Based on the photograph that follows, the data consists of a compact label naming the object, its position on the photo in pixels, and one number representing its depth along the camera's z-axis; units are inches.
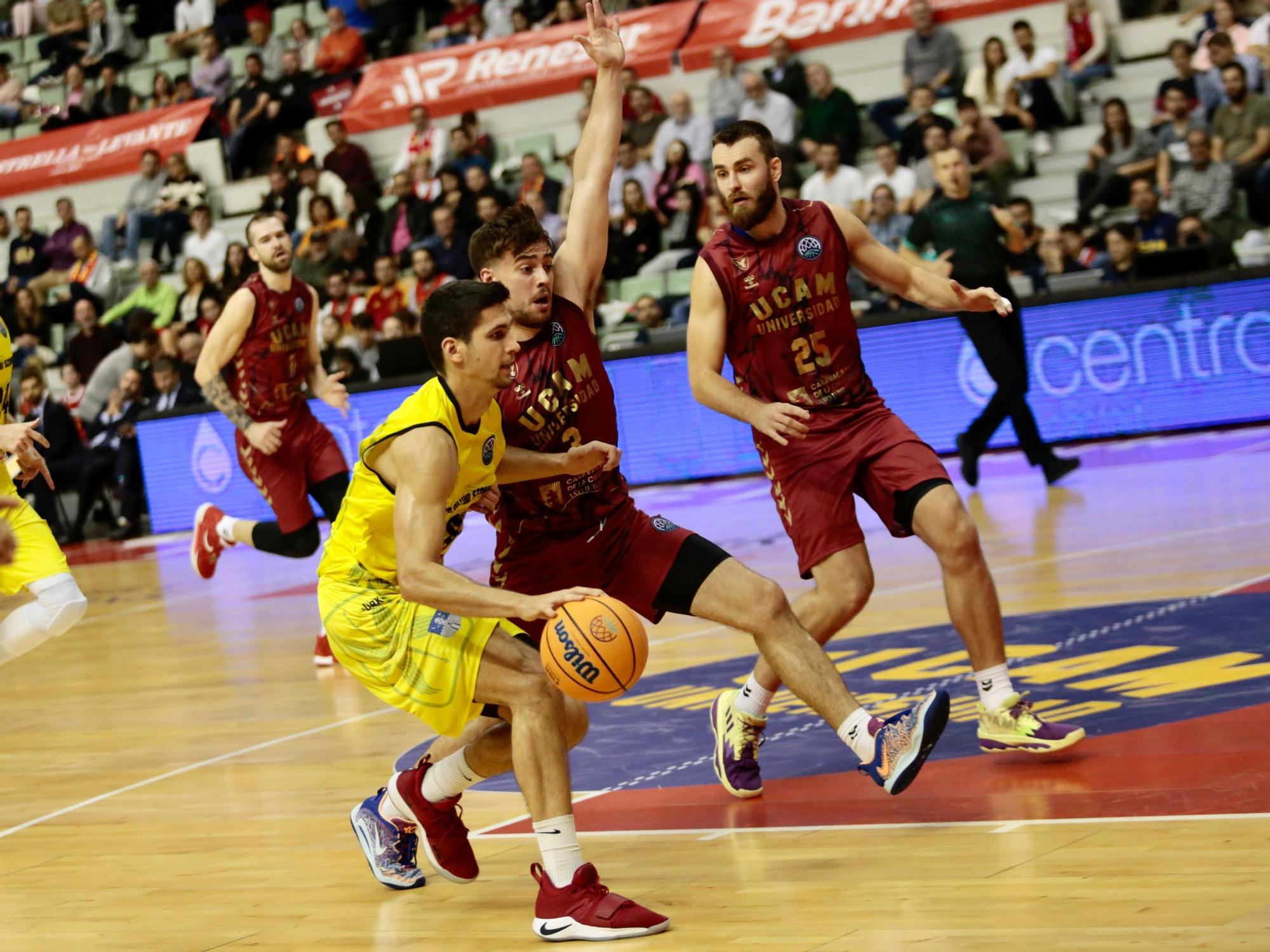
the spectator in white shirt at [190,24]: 921.5
